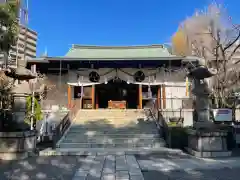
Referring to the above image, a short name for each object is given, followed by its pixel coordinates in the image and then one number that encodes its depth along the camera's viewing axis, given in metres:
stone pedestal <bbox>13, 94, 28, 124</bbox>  8.21
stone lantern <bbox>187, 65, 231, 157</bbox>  7.73
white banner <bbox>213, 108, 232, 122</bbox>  10.02
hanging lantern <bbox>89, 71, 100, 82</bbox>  18.34
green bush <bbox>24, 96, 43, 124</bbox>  12.79
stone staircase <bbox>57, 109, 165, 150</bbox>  10.10
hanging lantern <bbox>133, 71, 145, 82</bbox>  18.33
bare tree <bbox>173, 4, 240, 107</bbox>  12.99
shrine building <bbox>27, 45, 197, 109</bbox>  17.38
